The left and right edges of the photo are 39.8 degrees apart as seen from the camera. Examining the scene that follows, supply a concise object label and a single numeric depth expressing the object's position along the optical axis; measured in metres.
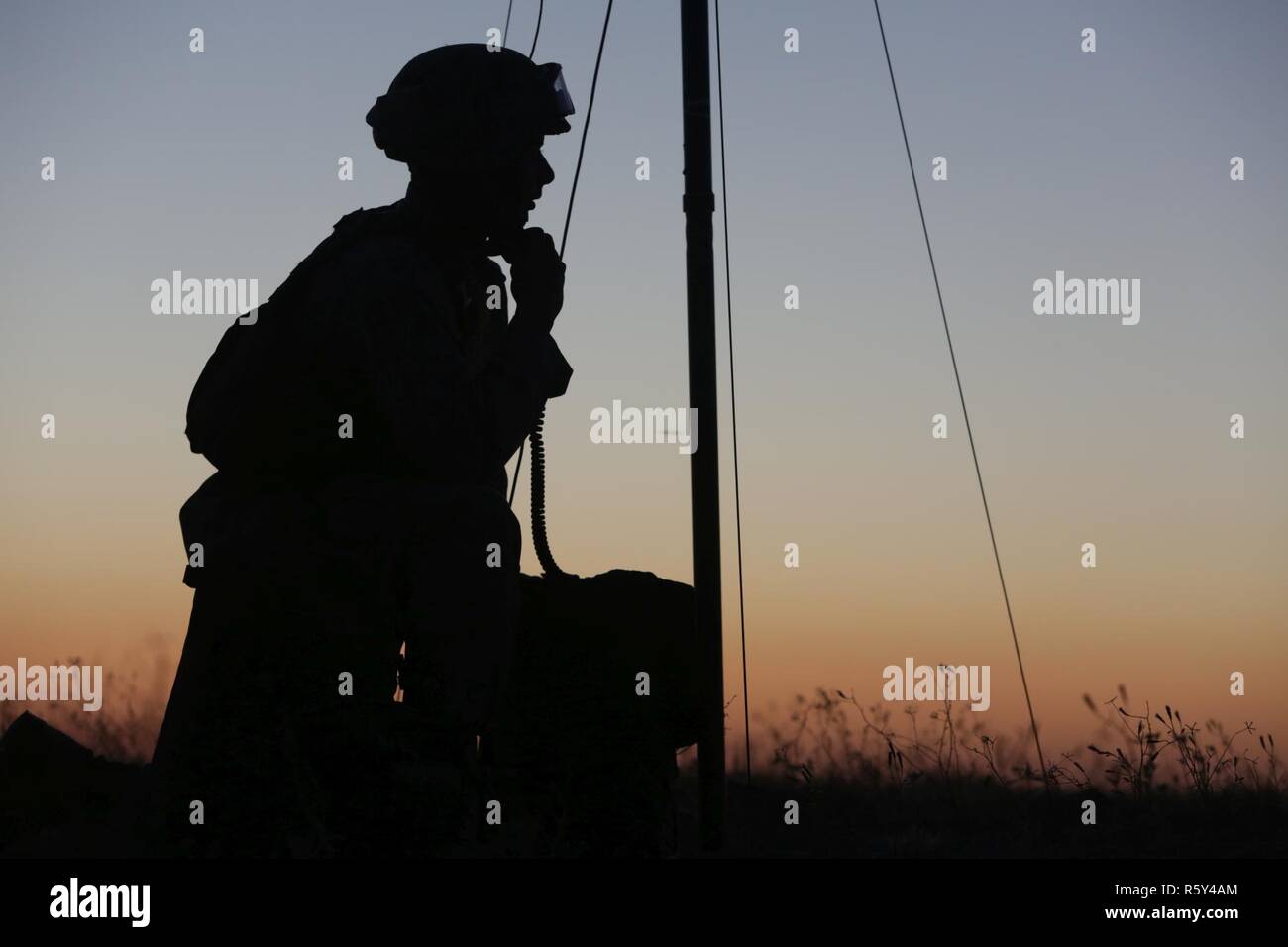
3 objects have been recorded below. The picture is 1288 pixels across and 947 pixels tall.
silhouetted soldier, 4.27
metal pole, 5.60
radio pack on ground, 4.66
